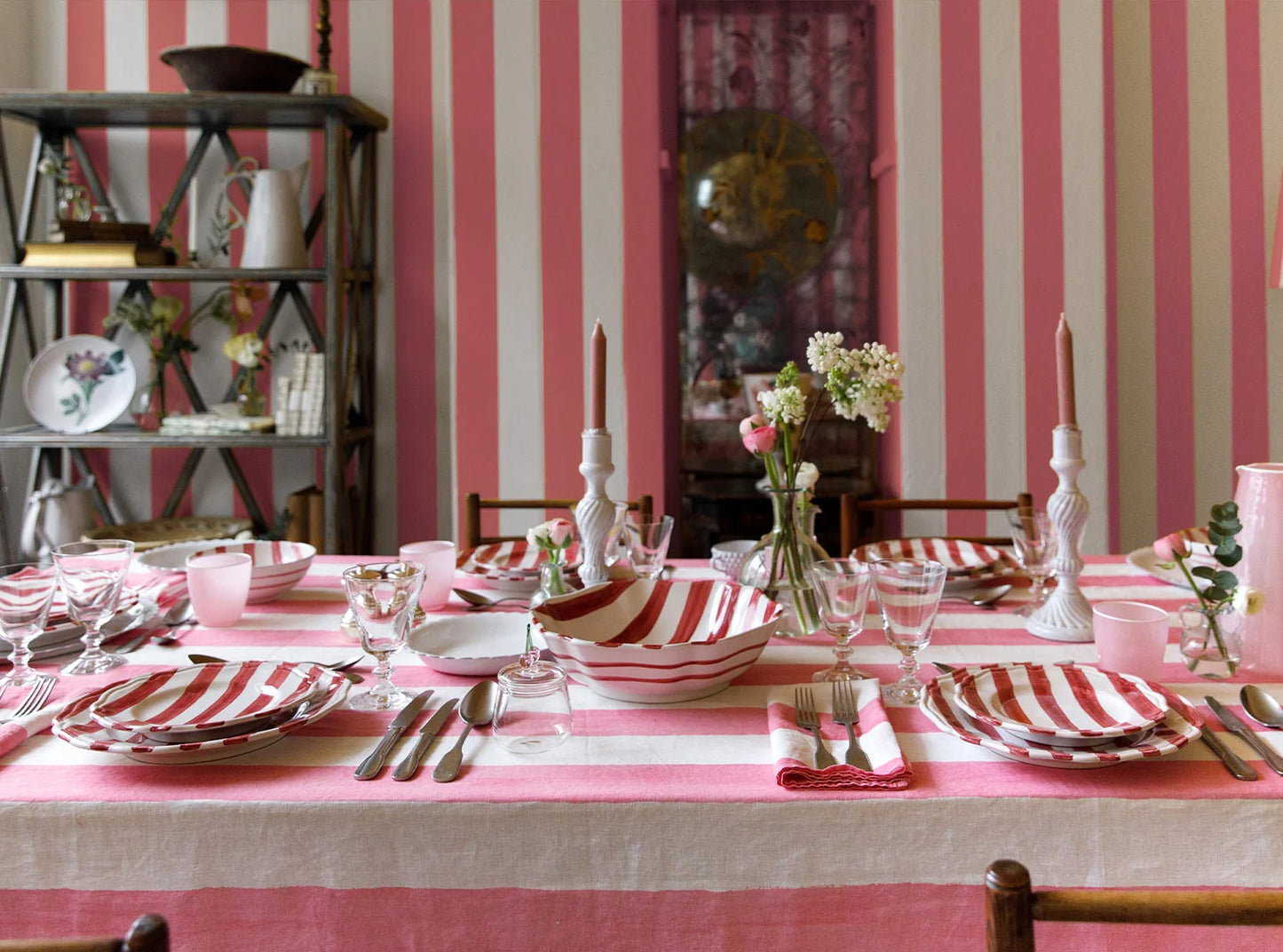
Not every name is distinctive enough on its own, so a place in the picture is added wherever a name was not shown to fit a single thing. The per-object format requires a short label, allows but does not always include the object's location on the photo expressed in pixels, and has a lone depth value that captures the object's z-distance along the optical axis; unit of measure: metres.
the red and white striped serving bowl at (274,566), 1.68
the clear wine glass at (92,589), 1.33
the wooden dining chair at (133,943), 0.61
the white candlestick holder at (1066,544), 1.47
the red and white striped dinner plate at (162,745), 1.02
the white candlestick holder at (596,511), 1.55
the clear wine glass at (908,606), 1.18
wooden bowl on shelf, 2.93
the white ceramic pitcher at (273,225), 3.08
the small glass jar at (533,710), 1.10
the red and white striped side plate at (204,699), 1.05
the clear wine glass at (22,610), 1.24
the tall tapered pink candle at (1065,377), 1.49
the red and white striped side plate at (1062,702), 1.02
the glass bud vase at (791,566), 1.49
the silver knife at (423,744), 1.01
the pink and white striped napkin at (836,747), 0.98
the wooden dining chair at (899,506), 2.17
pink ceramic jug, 1.28
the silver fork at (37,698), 1.17
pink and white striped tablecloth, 0.95
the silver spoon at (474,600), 1.66
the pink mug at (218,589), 1.53
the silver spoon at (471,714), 1.01
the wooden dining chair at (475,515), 2.21
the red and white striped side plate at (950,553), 1.75
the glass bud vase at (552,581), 1.51
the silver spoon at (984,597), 1.65
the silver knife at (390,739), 1.01
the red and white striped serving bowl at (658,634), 1.15
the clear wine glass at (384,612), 1.19
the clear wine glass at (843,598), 1.21
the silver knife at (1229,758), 0.98
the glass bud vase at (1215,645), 1.29
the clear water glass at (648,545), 1.64
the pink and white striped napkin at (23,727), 1.07
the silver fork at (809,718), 1.02
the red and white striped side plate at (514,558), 1.75
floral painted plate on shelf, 3.19
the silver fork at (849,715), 1.02
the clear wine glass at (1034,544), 1.58
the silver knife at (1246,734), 1.01
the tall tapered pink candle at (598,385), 1.55
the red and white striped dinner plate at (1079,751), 0.98
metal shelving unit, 2.95
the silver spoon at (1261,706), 1.11
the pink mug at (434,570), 1.62
